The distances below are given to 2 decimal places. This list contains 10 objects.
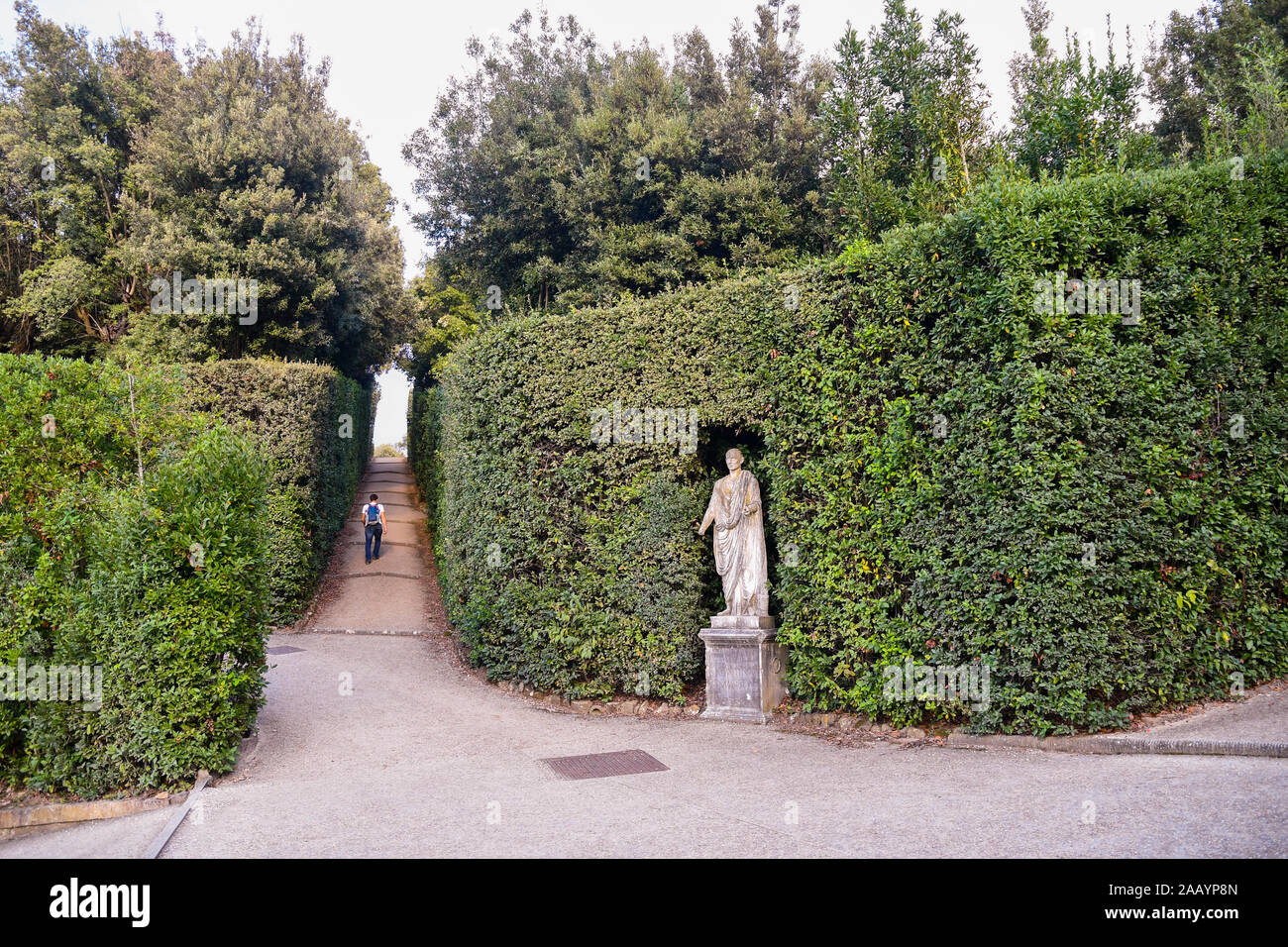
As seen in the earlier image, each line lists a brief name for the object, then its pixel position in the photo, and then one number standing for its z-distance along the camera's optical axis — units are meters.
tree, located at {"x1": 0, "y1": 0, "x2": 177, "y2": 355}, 23.19
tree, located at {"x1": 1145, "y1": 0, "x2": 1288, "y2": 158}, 21.02
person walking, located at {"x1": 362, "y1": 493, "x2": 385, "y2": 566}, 21.12
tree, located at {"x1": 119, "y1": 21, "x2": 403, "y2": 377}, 20.73
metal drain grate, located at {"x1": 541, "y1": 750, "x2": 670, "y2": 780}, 7.74
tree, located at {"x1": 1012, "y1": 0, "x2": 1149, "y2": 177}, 14.33
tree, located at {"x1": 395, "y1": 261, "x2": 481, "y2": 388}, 32.97
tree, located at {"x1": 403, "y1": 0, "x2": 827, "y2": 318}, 22.00
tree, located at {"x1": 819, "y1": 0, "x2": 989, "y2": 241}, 17.64
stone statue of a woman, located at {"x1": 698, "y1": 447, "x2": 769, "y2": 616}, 9.78
